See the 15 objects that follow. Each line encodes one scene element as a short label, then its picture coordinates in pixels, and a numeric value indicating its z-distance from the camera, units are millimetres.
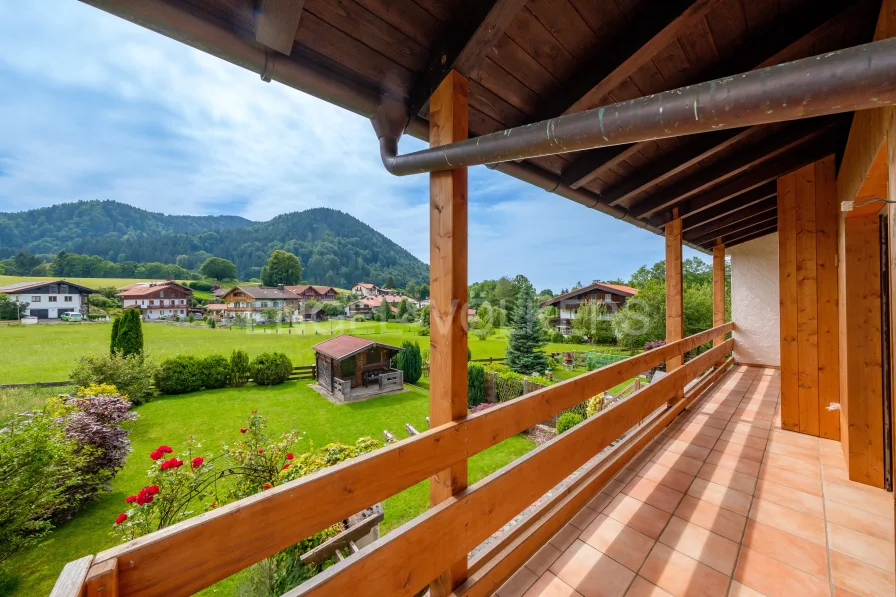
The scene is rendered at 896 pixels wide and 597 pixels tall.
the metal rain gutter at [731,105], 588
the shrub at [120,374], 8145
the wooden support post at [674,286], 3609
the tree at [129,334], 9781
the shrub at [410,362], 13719
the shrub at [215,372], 11469
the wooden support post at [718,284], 5910
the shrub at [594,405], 5571
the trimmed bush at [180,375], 10641
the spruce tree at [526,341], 13688
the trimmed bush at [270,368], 12195
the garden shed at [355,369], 11312
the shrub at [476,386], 9742
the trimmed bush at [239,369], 11969
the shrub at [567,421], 5815
